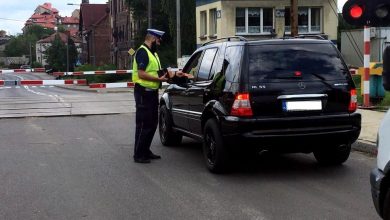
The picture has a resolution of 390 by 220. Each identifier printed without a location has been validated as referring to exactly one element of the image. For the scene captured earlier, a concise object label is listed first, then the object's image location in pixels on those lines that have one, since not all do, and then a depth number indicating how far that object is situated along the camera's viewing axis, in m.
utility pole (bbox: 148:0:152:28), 33.07
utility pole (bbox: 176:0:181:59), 29.86
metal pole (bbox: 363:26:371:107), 12.56
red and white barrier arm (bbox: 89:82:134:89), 25.06
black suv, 6.89
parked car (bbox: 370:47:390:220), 4.12
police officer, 8.30
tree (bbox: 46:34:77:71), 84.06
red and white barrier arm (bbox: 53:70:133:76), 32.82
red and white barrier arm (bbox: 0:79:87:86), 21.83
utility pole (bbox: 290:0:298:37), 19.33
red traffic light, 9.25
